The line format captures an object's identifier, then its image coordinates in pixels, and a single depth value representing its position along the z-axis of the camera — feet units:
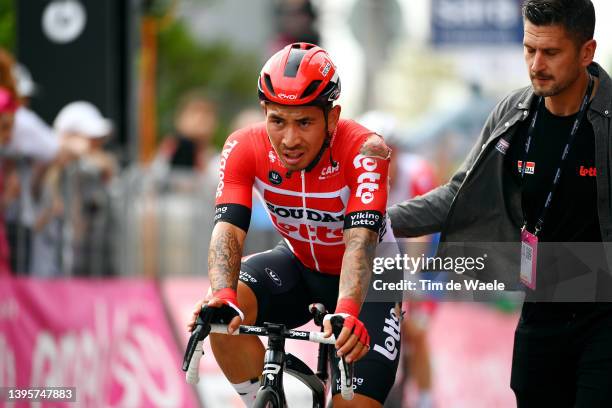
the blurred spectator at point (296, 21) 92.94
